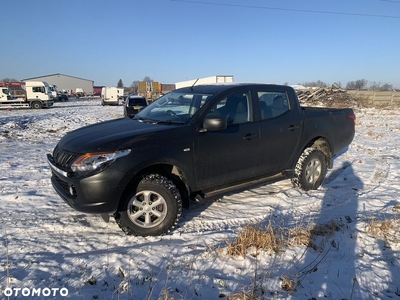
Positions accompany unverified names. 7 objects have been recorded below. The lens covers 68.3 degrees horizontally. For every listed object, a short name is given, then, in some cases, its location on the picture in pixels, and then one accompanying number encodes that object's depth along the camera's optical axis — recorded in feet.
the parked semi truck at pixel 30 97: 105.81
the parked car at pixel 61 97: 165.20
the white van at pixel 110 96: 128.26
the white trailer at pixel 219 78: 90.69
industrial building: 341.00
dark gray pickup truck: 10.84
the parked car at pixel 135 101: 65.82
